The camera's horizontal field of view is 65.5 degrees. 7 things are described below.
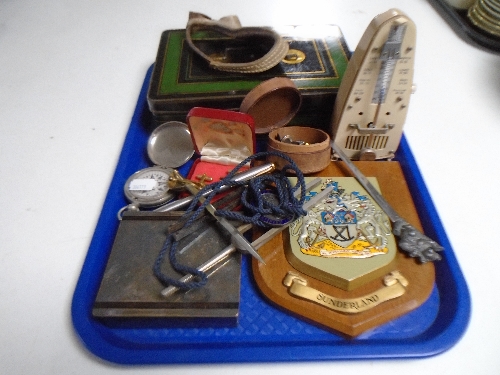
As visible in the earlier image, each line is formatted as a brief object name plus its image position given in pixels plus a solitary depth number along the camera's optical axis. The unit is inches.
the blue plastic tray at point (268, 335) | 19.8
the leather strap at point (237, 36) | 29.7
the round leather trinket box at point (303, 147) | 25.6
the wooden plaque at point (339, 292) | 20.2
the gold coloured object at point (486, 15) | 40.2
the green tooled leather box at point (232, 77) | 29.1
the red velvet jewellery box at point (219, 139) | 26.5
